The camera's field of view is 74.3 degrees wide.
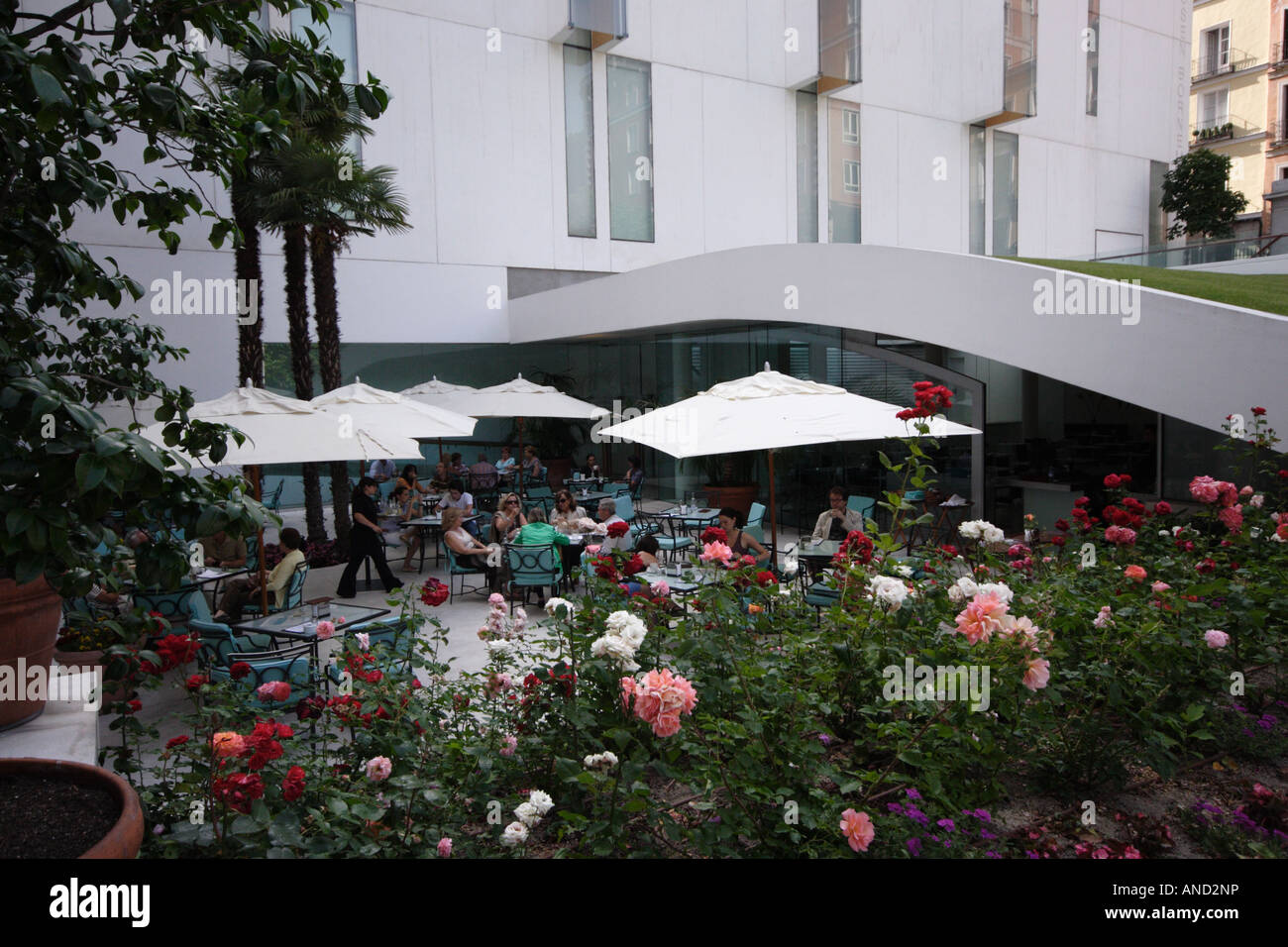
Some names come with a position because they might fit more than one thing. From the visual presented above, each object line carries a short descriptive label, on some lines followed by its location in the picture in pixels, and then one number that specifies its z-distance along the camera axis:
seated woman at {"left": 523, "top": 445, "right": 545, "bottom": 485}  16.27
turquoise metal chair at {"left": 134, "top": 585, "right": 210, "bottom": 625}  6.78
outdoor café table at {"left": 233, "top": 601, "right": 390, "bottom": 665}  6.03
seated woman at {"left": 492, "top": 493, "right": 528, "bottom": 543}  10.80
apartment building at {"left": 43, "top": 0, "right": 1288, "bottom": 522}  11.14
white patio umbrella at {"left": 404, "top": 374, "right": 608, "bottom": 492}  13.61
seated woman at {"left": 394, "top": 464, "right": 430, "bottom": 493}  13.33
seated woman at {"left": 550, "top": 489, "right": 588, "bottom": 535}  10.59
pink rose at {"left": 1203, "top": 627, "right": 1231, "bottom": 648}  3.32
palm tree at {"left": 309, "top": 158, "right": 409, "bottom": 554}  12.90
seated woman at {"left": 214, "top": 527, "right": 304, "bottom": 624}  7.53
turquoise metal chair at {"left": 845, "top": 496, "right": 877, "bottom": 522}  11.09
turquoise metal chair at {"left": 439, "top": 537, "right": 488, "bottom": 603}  9.97
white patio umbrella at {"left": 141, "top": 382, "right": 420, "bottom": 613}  7.85
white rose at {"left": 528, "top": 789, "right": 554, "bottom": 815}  2.76
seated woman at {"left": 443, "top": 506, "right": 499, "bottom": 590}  9.89
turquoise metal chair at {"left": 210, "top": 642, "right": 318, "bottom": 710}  5.25
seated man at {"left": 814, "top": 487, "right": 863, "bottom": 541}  9.18
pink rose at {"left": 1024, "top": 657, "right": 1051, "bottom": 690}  2.84
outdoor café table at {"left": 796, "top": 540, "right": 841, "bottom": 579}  8.13
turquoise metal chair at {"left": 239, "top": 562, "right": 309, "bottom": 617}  7.94
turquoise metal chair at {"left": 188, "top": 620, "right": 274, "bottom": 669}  5.70
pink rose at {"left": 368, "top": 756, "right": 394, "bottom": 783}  3.03
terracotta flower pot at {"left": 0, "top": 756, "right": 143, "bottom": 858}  2.25
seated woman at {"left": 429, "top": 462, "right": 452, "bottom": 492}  15.21
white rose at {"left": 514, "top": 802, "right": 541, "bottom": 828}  2.71
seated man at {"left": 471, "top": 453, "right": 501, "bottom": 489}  15.87
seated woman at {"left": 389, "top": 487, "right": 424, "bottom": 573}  12.24
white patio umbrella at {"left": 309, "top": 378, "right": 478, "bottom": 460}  9.88
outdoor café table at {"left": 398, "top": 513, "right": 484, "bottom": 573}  11.59
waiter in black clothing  9.98
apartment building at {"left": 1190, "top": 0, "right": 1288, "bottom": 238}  35.31
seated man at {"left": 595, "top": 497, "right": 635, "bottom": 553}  10.24
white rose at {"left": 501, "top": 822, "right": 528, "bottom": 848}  2.61
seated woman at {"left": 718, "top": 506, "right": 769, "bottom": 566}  7.64
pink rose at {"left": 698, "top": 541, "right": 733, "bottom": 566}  3.81
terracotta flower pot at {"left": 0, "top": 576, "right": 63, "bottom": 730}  3.73
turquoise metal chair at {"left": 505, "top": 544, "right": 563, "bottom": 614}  9.06
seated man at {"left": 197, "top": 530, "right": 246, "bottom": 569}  9.23
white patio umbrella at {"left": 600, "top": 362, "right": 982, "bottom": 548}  7.52
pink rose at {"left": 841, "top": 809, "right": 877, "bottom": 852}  2.41
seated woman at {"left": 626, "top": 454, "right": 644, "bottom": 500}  15.42
